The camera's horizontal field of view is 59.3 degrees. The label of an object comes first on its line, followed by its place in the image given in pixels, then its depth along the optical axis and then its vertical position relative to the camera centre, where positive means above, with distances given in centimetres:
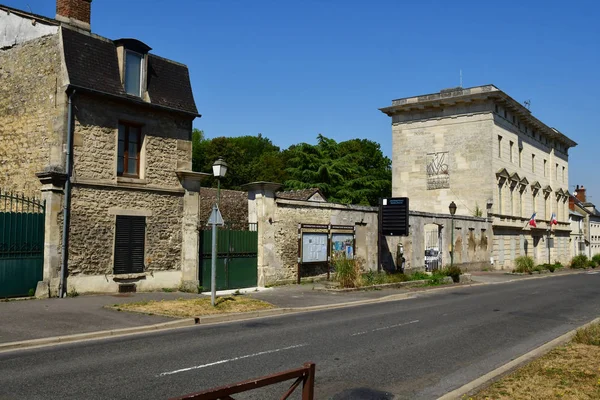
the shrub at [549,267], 3878 -186
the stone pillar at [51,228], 1509 +25
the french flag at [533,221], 4359 +171
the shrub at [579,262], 4569 -177
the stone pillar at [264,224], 2027 +58
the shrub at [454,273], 2623 -160
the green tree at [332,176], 5203 +641
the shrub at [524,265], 3481 -156
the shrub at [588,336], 938 -172
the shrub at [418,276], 2423 -170
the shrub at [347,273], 2078 -133
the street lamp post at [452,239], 2923 +11
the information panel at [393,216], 2478 +115
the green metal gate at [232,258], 1898 -73
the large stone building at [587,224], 6316 +232
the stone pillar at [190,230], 1842 +28
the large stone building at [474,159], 3944 +656
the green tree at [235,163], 5628 +849
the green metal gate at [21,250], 1451 -39
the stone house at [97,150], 1577 +280
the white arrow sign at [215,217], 1448 +58
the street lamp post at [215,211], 1443 +75
